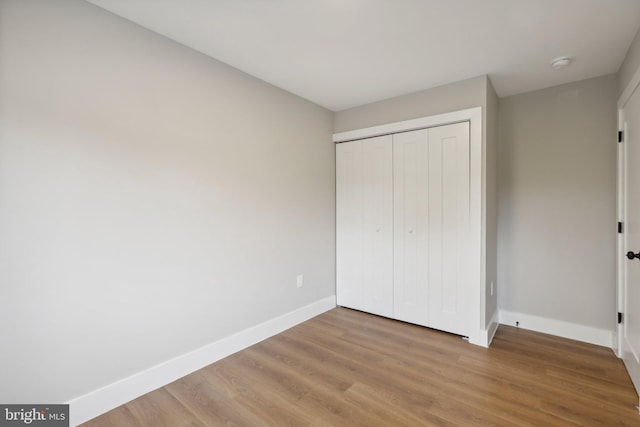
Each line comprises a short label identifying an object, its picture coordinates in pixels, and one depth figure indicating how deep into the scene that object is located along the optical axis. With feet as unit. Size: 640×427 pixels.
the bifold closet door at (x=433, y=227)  8.66
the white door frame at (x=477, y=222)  8.20
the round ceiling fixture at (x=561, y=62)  7.25
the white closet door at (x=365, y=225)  10.24
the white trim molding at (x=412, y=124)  8.33
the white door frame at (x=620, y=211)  7.41
